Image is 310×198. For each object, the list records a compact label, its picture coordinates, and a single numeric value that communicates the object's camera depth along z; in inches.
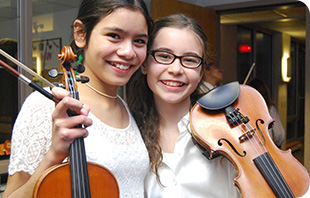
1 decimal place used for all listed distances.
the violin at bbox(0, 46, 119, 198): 32.7
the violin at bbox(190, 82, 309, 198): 45.5
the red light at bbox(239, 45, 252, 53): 225.1
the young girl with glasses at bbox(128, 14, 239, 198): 53.5
